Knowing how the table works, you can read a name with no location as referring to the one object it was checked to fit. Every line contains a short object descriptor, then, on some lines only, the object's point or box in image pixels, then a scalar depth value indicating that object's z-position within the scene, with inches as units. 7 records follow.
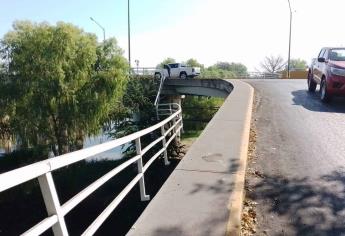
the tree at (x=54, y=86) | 999.0
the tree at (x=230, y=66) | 5354.3
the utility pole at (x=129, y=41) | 1981.7
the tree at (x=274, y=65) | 4065.0
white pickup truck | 1892.2
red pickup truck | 508.1
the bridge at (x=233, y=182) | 134.5
